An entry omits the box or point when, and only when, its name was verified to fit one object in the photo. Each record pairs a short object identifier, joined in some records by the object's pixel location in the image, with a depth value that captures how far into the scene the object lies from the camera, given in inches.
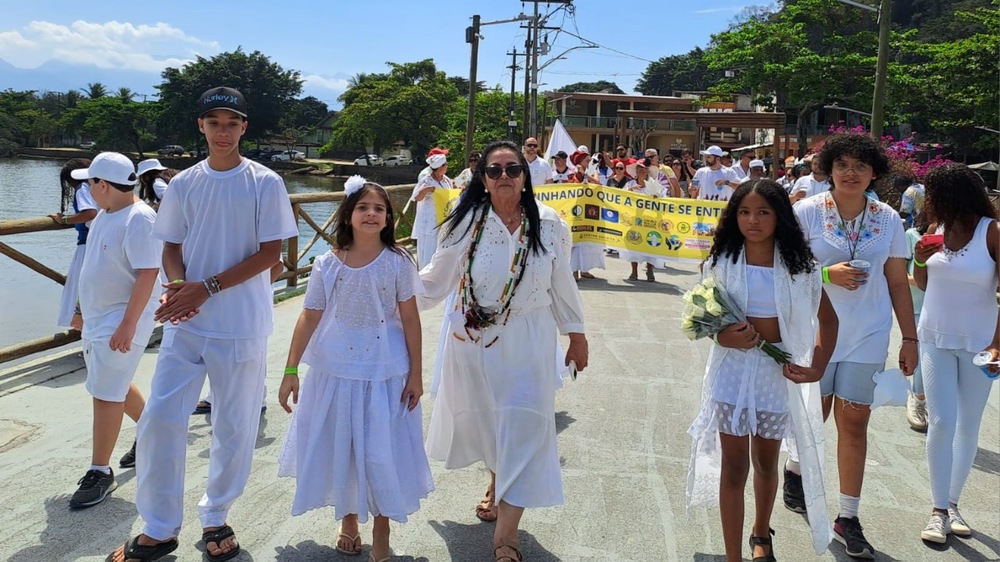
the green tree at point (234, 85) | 3275.1
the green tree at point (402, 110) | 2958.2
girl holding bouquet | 128.6
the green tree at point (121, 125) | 3403.1
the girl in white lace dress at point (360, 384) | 129.1
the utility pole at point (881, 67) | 650.2
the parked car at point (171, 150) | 3312.0
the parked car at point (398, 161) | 3150.6
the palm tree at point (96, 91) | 4638.3
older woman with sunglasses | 136.9
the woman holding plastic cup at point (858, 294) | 148.6
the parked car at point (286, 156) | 3380.9
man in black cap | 130.5
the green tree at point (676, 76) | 4527.6
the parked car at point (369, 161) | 3211.1
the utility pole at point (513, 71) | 1668.3
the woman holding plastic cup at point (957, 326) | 157.2
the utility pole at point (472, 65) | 1013.2
